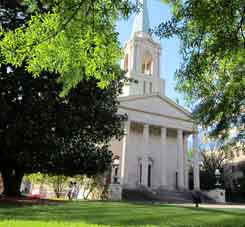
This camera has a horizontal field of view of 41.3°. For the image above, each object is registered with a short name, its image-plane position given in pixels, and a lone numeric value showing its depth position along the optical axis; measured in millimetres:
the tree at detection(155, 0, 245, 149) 5449
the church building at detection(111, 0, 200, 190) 40562
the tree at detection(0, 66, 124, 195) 16766
